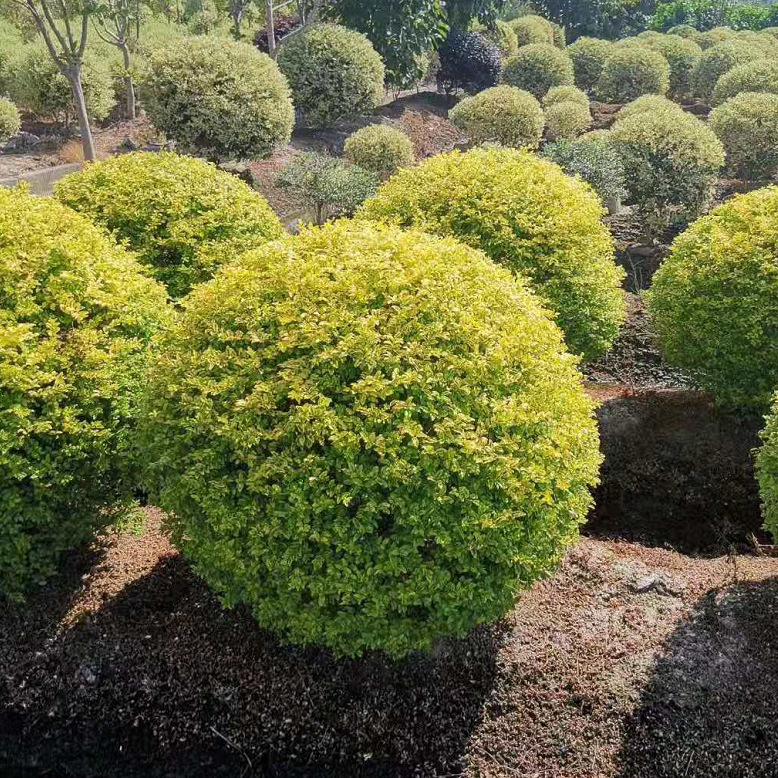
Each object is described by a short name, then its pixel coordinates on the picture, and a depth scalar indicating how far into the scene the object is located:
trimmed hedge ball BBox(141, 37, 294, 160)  15.07
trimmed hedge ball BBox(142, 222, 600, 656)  4.39
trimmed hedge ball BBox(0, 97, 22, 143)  16.73
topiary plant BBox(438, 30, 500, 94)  29.62
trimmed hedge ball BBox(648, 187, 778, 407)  7.85
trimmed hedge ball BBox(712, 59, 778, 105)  24.38
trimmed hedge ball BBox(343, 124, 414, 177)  17.62
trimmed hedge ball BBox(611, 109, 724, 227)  14.66
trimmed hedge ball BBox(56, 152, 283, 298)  7.83
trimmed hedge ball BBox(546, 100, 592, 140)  24.17
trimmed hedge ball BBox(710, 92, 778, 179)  18.39
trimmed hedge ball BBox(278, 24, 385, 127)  21.22
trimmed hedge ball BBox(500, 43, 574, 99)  29.94
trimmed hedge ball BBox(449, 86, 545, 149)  20.67
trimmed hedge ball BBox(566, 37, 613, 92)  34.97
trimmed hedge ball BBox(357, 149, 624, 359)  8.21
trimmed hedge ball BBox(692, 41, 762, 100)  30.53
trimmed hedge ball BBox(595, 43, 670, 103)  30.42
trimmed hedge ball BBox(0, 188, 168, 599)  4.89
